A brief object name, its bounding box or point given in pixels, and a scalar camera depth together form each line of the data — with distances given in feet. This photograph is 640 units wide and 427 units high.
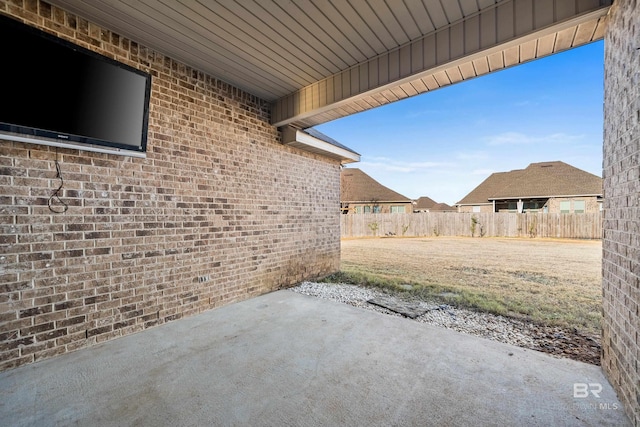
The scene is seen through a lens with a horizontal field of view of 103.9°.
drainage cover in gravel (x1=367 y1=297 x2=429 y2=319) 10.66
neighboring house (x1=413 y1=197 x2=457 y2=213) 138.55
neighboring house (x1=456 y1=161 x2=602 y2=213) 50.55
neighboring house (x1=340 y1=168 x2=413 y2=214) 71.82
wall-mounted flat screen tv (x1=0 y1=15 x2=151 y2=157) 6.12
